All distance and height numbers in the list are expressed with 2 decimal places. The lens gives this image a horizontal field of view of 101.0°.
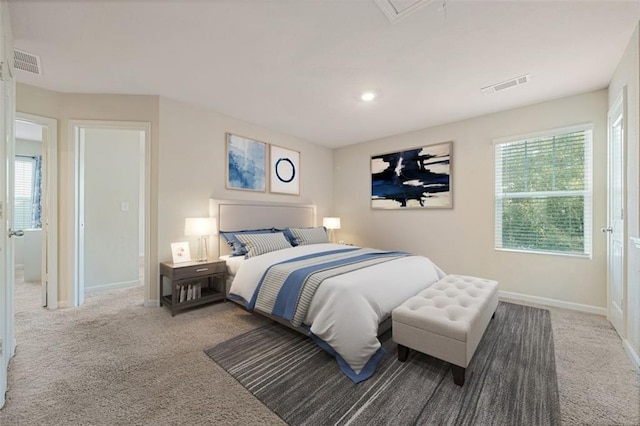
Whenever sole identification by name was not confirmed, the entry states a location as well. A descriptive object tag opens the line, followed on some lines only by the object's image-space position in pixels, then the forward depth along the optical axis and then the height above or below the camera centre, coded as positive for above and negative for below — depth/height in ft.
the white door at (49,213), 9.62 +0.01
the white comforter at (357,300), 6.06 -2.33
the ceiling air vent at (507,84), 8.82 +4.50
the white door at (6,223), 5.26 -0.22
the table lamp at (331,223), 16.22 -0.61
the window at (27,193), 17.20 +1.33
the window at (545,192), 10.13 +0.84
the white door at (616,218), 7.77 -0.16
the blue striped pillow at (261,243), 10.85 -1.28
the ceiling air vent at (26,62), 7.51 +4.50
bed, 6.15 -2.18
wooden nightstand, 9.46 -2.72
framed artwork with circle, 14.49 +2.42
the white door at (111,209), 12.09 +0.20
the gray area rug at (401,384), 4.81 -3.66
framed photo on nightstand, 10.18 -1.53
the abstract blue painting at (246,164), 12.63 +2.49
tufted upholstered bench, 5.45 -2.45
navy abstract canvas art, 13.29 +1.90
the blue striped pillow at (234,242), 11.22 -1.26
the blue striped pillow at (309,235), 13.20 -1.16
